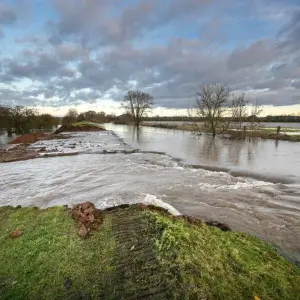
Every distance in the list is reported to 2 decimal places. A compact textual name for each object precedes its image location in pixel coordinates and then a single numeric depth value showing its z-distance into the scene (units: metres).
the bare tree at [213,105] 32.59
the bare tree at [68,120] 90.43
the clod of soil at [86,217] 4.03
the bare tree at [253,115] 37.38
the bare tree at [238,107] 36.50
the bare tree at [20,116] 57.06
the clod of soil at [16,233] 3.95
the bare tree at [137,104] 80.00
